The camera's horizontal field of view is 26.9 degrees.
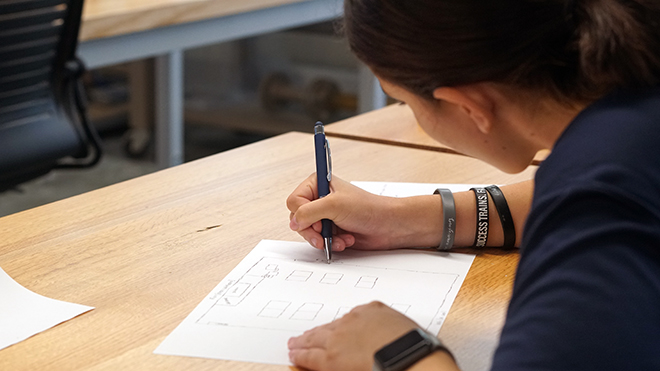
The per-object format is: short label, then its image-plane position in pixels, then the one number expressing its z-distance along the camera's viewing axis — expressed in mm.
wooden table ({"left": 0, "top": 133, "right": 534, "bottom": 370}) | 1207
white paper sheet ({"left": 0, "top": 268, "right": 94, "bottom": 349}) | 1231
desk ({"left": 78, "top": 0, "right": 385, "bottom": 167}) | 2541
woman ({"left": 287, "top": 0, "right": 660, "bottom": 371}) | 1048
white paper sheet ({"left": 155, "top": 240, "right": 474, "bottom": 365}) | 1212
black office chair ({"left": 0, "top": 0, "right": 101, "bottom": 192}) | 2150
